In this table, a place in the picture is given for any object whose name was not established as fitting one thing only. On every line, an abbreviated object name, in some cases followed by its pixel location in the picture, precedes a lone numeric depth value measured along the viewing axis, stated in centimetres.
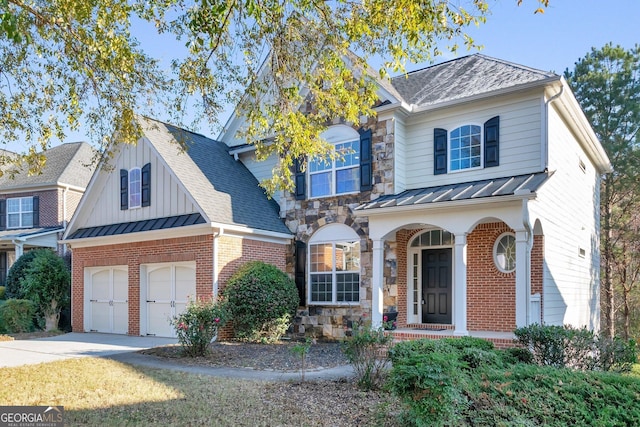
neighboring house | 2189
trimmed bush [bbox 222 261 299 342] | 1288
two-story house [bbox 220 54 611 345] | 1124
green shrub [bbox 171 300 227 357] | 1084
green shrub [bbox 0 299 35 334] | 1627
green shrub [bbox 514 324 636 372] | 802
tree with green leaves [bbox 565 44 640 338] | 1936
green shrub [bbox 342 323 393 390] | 772
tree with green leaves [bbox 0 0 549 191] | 741
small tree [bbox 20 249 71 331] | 1719
